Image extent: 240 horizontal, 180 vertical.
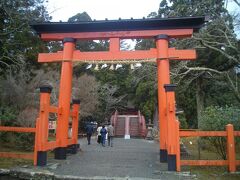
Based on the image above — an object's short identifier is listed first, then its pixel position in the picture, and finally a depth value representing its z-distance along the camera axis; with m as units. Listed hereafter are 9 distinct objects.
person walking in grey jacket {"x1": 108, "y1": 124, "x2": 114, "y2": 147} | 15.06
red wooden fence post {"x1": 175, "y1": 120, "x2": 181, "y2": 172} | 7.51
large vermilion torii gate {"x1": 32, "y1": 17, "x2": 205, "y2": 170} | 9.34
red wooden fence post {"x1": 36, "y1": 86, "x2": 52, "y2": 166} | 7.86
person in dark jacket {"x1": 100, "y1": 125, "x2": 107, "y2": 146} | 14.87
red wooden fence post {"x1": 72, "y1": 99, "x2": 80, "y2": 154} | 11.02
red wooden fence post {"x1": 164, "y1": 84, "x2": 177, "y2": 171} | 7.53
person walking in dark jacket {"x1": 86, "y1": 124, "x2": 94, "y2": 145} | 15.29
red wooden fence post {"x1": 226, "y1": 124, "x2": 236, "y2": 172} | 7.48
